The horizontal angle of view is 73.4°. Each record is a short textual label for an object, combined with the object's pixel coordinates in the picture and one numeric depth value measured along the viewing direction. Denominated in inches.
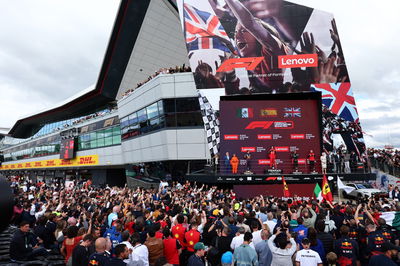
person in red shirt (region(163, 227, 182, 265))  229.6
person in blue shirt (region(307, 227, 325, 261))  222.4
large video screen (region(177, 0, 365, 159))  811.4
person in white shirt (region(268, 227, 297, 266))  208.7
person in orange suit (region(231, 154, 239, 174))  797.1
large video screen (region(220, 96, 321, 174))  831.1
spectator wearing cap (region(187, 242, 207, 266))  197.1
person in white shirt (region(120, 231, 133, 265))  214.3
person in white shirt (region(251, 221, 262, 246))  240.2
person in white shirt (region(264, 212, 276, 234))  274.0
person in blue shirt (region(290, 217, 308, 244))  247.0
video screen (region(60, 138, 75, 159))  1646.2
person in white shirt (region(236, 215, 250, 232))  254.6
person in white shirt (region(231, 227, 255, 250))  227.6
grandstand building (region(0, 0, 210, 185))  979.9
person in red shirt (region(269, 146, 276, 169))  800.9
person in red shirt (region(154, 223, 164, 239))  235.9
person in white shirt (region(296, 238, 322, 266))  198.7
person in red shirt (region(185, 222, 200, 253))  244.1
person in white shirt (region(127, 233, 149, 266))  207.0
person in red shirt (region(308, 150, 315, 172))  789.9
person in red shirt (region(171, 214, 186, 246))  255.3
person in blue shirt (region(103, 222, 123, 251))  255.4
